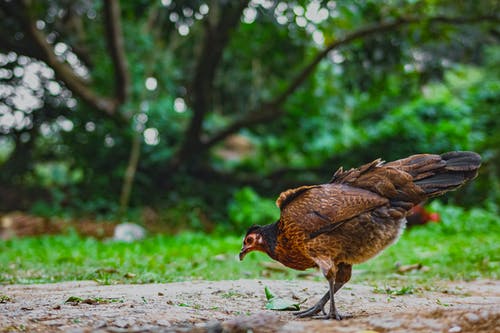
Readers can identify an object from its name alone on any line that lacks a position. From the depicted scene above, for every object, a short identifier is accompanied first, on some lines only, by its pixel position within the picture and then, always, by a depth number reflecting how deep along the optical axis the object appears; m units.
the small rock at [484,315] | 2.58
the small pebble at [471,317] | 2.54
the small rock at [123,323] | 2.58
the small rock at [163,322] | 2.66
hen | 3.44
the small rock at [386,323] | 2.52
